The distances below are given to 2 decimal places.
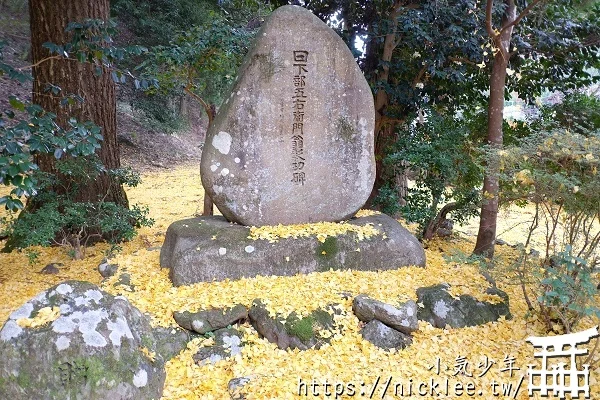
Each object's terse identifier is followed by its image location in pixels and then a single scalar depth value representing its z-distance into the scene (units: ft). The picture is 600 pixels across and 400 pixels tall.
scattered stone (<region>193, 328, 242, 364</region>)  11.89
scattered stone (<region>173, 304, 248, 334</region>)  12.62
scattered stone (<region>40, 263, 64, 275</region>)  17.87
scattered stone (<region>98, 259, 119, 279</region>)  16.07
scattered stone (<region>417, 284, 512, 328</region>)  13.70
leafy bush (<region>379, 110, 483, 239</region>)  20.59
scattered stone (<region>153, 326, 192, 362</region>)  11.91
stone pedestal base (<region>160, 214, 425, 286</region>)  14.79
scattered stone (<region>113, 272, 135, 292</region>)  14.55
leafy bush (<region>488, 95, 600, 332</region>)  10.73
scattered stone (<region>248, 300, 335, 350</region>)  12.41
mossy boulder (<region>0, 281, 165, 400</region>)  9.06
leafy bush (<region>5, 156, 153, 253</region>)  16.51
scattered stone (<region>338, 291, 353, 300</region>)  13.93
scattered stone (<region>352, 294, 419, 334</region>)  12.83
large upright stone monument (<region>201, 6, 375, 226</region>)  16.03
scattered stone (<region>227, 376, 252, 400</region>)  10.39
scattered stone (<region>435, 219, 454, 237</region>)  24.17
